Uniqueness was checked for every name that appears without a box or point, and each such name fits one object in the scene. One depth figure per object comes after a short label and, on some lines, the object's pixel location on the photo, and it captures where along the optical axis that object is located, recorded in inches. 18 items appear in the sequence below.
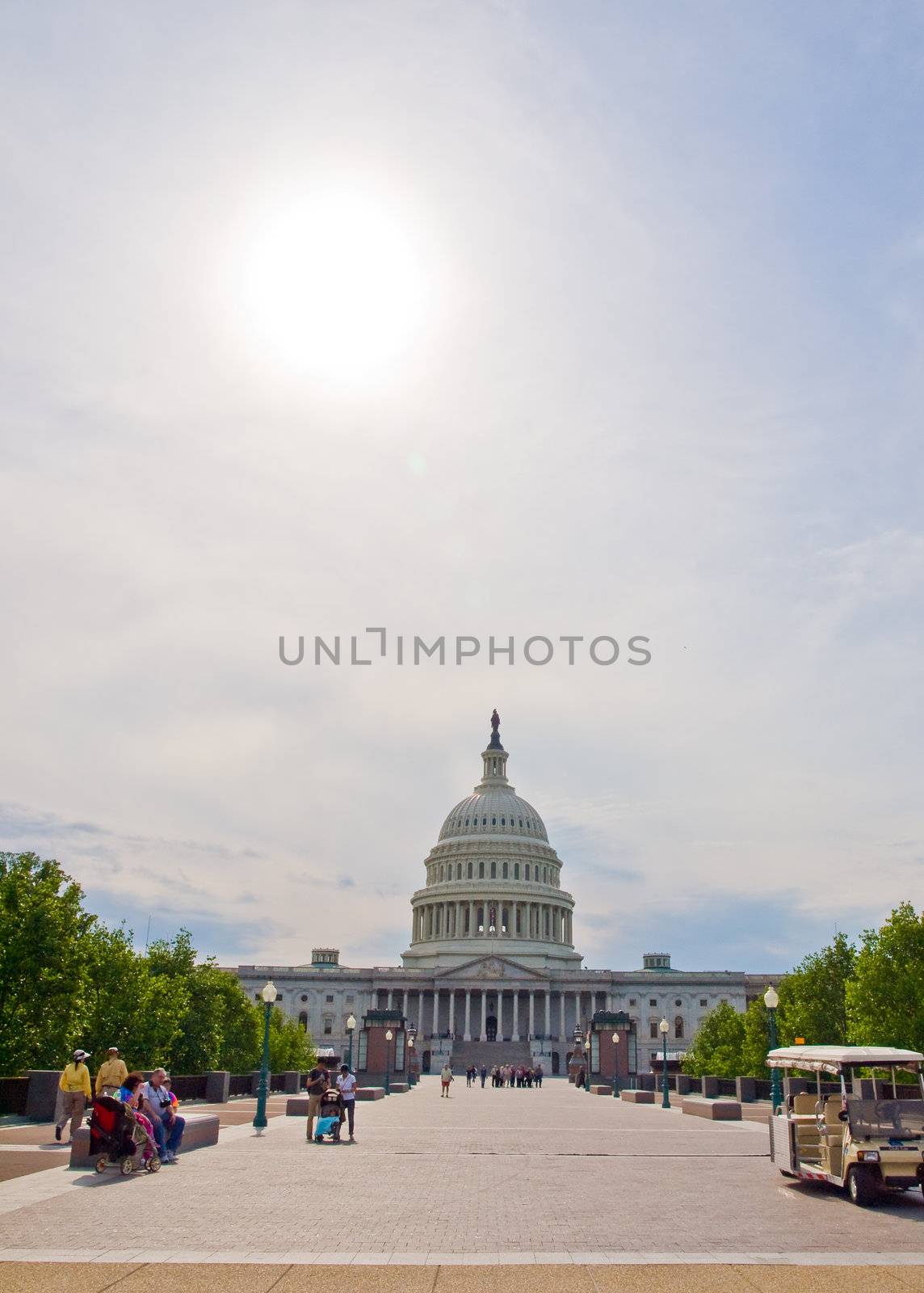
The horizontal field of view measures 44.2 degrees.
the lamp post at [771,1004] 1444.8
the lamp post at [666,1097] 1988.6
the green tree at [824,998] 2479.1
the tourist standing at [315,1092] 1106.1
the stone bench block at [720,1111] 1530.5
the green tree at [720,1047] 3048.7
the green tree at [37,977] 1582.2
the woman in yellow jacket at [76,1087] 962.7
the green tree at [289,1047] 3117.6
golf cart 706.8
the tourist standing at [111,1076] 951.6
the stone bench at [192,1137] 824.3
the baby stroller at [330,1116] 1110.4
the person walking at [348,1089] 1122.7
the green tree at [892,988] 1963.6
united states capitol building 6058.1
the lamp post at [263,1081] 1233.4
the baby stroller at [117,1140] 823.7
